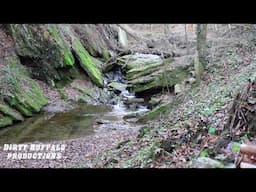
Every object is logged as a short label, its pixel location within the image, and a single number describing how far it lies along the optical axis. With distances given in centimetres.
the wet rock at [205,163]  360
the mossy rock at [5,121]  792
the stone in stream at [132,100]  1096
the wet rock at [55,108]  952
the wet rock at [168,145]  473
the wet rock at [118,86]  1238
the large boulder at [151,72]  1045
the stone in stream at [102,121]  889
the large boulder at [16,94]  841
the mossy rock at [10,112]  827
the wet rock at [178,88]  933
